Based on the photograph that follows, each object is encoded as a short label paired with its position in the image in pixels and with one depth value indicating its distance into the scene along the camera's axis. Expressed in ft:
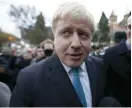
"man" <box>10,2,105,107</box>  1.54
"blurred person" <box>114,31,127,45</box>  4.05
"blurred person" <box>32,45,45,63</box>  5.60
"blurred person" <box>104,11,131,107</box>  2.20
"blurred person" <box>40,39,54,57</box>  5.43
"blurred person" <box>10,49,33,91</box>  5.73
